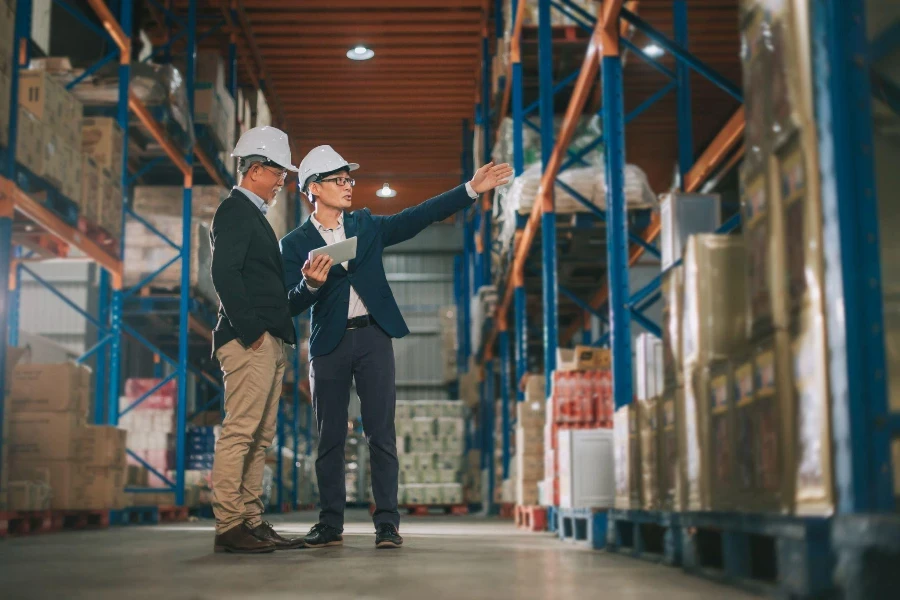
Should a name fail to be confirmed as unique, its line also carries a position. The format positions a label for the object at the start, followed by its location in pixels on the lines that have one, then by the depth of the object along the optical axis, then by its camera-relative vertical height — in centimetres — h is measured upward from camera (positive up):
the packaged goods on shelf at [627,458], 451 -4
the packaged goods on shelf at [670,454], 352 -2
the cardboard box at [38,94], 755 +265
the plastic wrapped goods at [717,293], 310 +47
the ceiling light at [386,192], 2043 +517
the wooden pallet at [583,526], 514 -42
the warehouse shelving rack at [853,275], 203 +35
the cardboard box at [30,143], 716 +219
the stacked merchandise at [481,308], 1366 +196
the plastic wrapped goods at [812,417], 218 +6
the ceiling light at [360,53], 1480 +574
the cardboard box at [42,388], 789 +50
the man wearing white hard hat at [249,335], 428 +50
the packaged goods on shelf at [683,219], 455 +101
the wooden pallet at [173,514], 1052 -62
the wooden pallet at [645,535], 354 -35
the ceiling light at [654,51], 1316 +510
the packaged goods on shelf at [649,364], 504 +41
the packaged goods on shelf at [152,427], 1141 +29
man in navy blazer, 478 +49
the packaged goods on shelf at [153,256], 1112 +211
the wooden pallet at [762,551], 212 -26
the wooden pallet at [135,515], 953 -61
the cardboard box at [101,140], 934 +284
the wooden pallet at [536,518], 816 -54
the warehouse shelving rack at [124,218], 761 +185
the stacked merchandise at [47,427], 782 +21
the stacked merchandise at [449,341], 1991 +211
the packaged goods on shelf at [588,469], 579 -11
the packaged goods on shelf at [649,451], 409 -1
